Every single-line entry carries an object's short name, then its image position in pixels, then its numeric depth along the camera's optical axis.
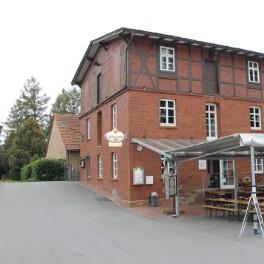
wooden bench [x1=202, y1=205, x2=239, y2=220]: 10.30
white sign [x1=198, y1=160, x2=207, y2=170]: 15.20
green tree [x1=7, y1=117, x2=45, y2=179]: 32.08
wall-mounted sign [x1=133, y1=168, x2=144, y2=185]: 13.89
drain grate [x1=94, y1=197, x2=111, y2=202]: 15.27
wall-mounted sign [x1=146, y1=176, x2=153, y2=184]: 14.12
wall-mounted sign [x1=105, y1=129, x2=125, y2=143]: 13.51
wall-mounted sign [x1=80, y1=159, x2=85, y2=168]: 20.82
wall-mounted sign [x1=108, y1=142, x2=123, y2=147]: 13.53
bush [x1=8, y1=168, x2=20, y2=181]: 33.03
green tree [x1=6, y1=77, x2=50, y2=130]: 44.74
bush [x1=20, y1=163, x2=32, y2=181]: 28.19
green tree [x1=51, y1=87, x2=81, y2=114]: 45.69
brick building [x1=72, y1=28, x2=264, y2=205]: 14.39
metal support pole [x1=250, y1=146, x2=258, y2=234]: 8.22
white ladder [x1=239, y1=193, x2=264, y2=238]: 8.13
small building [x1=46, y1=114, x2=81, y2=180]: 25.02
